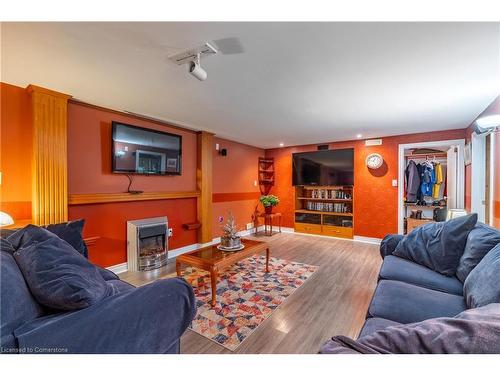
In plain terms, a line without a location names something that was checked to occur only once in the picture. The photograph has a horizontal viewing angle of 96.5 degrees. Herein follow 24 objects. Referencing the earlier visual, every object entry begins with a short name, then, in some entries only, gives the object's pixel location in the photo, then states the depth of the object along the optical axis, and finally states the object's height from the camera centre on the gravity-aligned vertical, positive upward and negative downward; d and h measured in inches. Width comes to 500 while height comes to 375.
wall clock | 173.6 +19.6
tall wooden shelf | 227.5 +12.6
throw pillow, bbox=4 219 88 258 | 69.5 -14.3
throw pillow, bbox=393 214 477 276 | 70.3 -20.1
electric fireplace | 120.2 -32.1
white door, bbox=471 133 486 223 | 120.1 +4.9
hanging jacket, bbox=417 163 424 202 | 179.9 +9.3
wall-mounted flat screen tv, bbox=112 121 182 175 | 114.3 +20.6
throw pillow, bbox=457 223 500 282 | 60.3 -17.3
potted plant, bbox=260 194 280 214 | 206.1 -13.6
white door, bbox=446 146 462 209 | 168.6 +8.9
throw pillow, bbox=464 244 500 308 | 43.5 -20.9
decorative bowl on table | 101.1 -26.1
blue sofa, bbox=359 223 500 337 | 49.1 -28.1
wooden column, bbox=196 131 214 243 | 159.2 +4.0
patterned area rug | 70.6 -44.9
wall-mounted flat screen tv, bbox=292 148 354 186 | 185.9 +16.2
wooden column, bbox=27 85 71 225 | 87.4 +12.4
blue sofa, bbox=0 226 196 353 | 33.5 -22.1
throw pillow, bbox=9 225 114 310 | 37.5 -15.7
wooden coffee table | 83.1 -28.7
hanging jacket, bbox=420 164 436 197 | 177.0 +4.3
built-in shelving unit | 191.5 -21.9
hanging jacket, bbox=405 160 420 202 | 178.9 +2.8
